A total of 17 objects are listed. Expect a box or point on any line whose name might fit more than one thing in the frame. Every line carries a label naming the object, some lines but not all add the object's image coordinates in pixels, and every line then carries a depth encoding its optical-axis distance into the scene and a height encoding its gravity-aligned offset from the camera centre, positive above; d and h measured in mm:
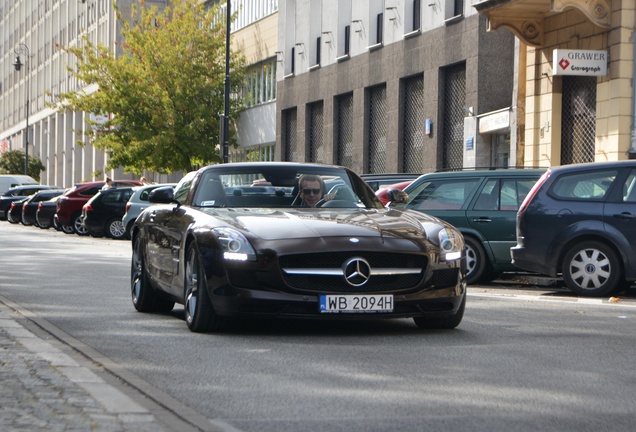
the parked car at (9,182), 61500 +506
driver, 11594 +48
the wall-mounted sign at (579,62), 26875 +2704
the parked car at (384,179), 22720 +306
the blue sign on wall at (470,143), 34250 +1386
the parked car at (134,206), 31906 -265
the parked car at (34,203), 48594 -339
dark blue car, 15711 -320
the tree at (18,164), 103125 +2232
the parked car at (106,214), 36531 -527
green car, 18047 -101
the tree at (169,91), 56094 +4290
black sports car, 10102 -476
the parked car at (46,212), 45469 -611
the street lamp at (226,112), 41625 +2684
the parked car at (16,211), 53031 -686
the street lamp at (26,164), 94544 +2096
